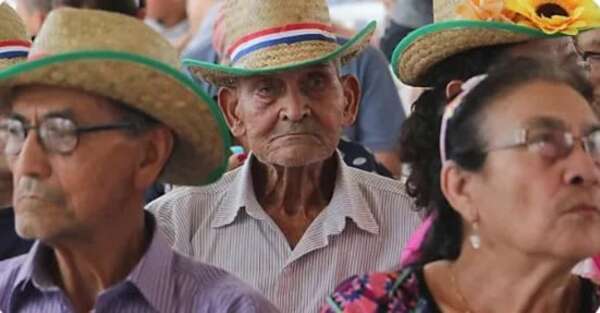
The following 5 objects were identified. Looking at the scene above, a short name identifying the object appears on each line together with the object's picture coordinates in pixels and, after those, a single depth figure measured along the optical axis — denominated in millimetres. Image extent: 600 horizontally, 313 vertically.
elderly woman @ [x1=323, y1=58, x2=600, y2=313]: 3926
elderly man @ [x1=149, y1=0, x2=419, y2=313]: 5353
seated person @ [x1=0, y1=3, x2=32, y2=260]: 5260
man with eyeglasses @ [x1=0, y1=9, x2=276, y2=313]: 3954
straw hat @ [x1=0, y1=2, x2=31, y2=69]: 5783
